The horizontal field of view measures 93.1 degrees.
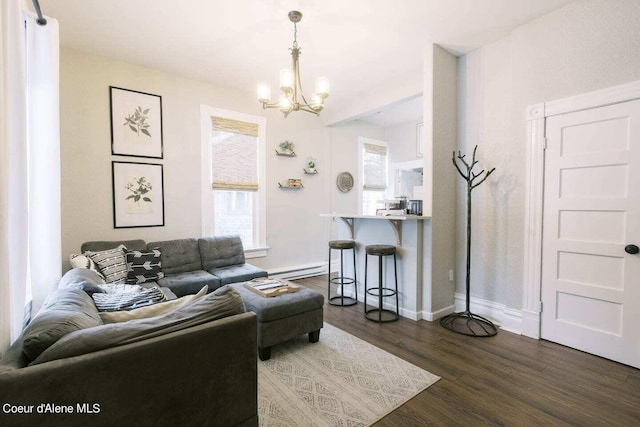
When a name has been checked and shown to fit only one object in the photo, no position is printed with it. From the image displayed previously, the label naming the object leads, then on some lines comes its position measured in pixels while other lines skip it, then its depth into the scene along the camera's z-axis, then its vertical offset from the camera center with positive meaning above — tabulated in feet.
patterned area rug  6.14 -4.20
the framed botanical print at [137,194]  12.21 +0.49
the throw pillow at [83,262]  9.87 -1.85
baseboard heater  16.56 -3.69
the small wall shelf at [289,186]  16.67 +1.12
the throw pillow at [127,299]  6.17 -2.09
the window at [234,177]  14.44 +1.45
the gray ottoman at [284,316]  8.30 -3.15
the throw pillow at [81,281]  6.36 -1.69
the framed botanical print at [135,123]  12.14 +3.44
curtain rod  6.74 +4.32
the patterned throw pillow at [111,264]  10.18 -1.99
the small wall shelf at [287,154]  16.50 +2.90
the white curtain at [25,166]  4.39 +0.78
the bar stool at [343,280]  12.58 -3.34
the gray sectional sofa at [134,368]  3.32 -2.02
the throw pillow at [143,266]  11.04 -2.26
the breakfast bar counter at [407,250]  11.09 -1.63
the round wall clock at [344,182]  19.35 +1.61
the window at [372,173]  20.94 +2.38
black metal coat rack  10.13 -4.04
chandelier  8.68 +3.45
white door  7.88 -0.70
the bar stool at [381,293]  11.03 -3.35
